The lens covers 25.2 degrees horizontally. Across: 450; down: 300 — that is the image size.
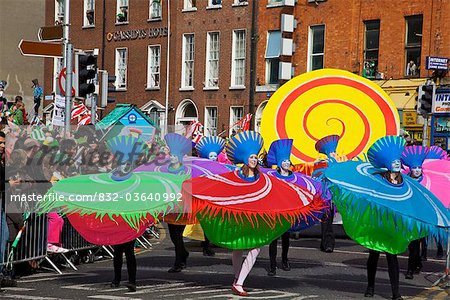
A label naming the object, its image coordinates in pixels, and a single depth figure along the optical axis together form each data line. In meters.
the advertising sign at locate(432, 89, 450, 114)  32.22
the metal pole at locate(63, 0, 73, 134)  18.36
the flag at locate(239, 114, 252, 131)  23.70
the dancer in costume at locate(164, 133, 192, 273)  12.77
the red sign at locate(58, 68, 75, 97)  19.67
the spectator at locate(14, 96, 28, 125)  23.24
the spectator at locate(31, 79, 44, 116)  32.38
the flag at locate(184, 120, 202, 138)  18.31
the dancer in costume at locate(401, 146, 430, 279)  13.34
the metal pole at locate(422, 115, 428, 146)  24.48
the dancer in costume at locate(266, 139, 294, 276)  13.70
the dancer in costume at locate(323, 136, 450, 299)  11.38
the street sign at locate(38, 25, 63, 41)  17.88
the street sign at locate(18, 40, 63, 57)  17.19
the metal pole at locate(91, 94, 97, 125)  24.02
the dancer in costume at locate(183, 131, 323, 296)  11.58
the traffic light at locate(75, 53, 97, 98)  19.08
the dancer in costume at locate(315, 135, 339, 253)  17.59
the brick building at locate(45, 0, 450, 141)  34.03
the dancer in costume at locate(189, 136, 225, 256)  14.91
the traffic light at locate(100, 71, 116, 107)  23.50
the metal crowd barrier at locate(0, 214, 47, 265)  13.37
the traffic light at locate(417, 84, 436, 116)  25.22
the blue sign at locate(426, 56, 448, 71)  30.97
